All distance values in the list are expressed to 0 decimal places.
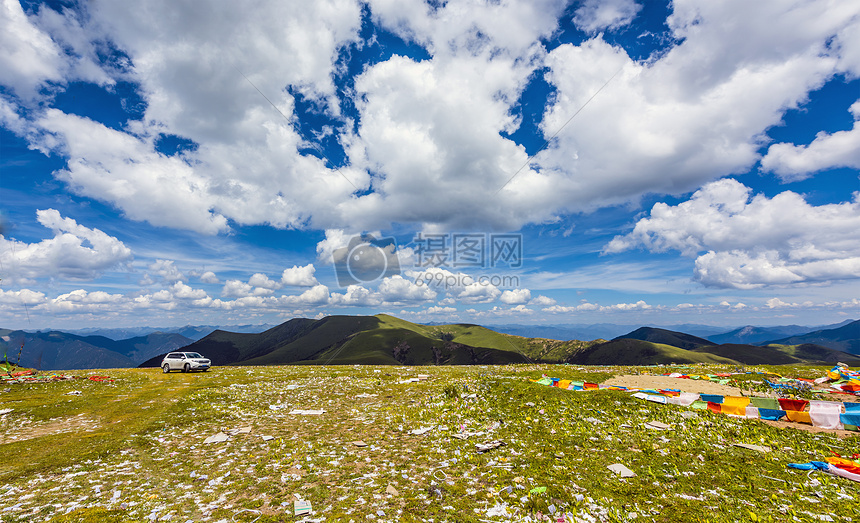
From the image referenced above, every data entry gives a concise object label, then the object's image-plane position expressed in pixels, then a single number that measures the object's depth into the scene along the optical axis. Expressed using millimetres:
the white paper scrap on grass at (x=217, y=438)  15164
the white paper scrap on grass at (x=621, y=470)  10352
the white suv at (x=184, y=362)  40875
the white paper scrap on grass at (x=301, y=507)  8805
